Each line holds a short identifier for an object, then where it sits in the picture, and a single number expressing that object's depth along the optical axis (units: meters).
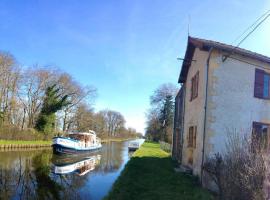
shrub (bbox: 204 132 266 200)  5.42
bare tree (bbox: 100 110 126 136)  71.37
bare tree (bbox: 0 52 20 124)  26.77
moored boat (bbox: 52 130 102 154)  20.71
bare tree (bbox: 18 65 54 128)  30.98
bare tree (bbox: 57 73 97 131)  33.63
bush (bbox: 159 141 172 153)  24.74
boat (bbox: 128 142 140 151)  28.36
